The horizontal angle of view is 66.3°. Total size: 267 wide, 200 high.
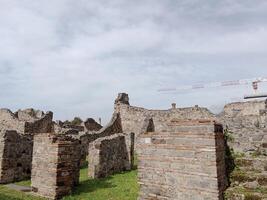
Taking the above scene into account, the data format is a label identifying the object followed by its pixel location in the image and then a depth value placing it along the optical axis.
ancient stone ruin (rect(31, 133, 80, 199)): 5.85
